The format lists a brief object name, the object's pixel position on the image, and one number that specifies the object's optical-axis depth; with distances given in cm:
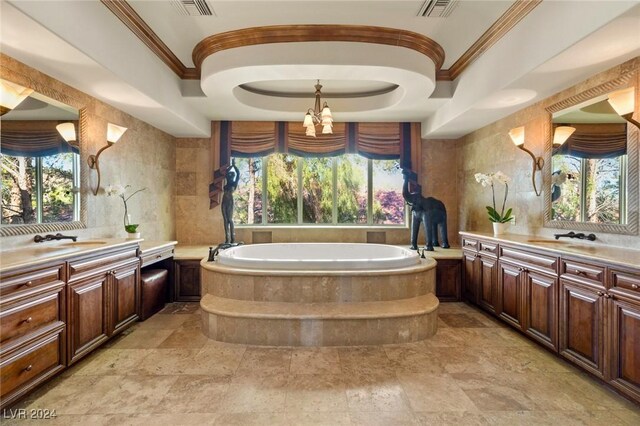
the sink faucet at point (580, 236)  248
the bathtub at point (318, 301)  256
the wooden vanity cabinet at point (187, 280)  368
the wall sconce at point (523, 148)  306
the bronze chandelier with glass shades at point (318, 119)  304
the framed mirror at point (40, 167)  216
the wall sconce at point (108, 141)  294
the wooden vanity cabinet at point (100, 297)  217
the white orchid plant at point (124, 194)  303
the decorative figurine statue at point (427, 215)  412
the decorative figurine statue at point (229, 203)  419
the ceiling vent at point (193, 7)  230
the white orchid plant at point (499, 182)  338
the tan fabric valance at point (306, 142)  453
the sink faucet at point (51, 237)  237
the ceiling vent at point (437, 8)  231
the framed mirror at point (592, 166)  224
